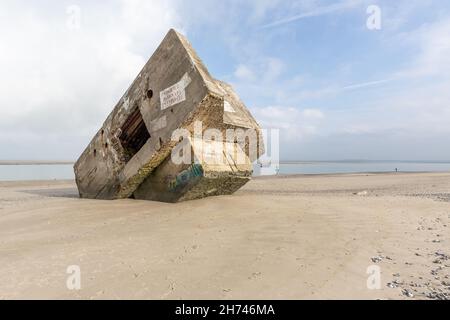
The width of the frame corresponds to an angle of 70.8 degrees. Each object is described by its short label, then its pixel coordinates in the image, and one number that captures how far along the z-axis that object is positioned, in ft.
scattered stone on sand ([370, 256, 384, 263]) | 9.39
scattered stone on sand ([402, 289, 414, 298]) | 7.05
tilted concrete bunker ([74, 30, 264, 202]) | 16.76
